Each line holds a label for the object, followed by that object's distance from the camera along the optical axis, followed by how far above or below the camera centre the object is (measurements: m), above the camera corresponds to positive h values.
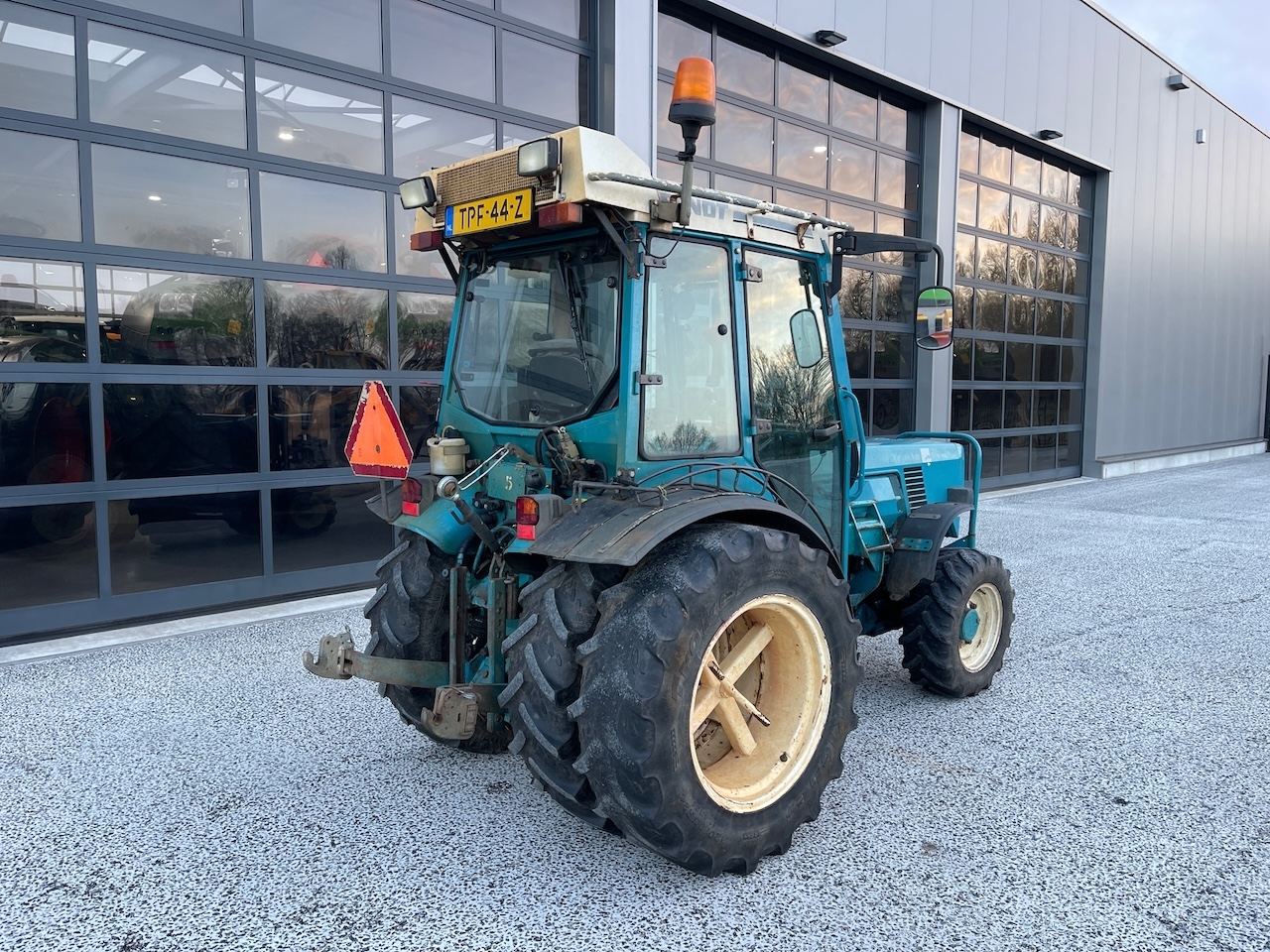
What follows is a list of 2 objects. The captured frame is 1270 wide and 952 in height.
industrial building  5.57 +1.36
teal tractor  2.70 -0.38
